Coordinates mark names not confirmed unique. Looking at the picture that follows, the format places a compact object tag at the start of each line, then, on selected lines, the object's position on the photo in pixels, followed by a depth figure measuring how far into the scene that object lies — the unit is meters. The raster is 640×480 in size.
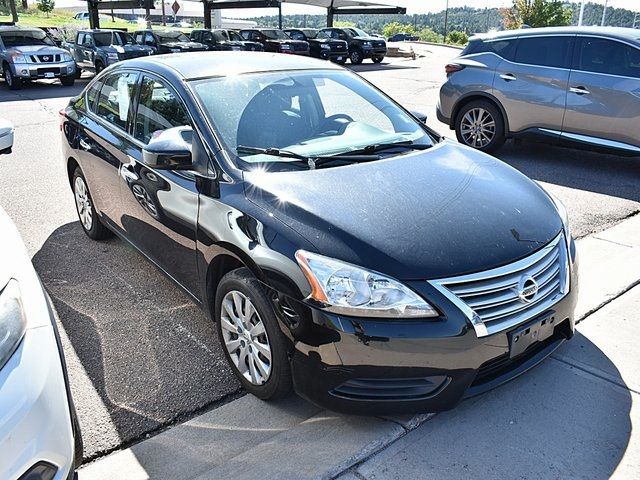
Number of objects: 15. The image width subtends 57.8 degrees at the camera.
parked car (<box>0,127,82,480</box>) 1.75
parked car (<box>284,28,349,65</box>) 24.69
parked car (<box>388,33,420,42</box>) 65.82
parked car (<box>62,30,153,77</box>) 18.42
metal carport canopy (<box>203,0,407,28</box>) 31.12
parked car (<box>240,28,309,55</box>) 23.70
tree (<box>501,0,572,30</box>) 43.22
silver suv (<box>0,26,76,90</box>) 16.11
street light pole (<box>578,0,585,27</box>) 30.47
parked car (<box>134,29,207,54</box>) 20.58
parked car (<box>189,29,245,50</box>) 22.75
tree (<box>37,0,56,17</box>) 65.19
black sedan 2.43
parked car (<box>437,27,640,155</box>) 6.68
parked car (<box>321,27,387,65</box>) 25.55
